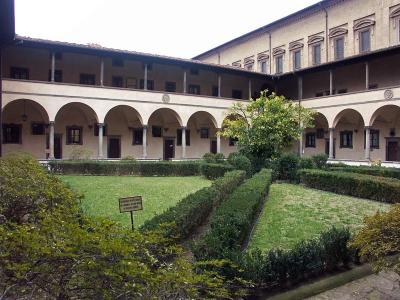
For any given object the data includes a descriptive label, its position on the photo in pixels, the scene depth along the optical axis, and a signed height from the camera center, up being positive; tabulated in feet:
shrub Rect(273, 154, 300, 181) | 61.87 -3.83
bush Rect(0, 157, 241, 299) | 8.96 -3.14
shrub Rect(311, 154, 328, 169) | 68.77 -3.15
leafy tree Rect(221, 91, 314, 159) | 63.05 +2.77
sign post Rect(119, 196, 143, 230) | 20.86 -3.45
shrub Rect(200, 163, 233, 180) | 59.95 -4.31
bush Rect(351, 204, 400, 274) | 17.47 -4.86
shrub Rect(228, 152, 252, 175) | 59.48 -3.03
